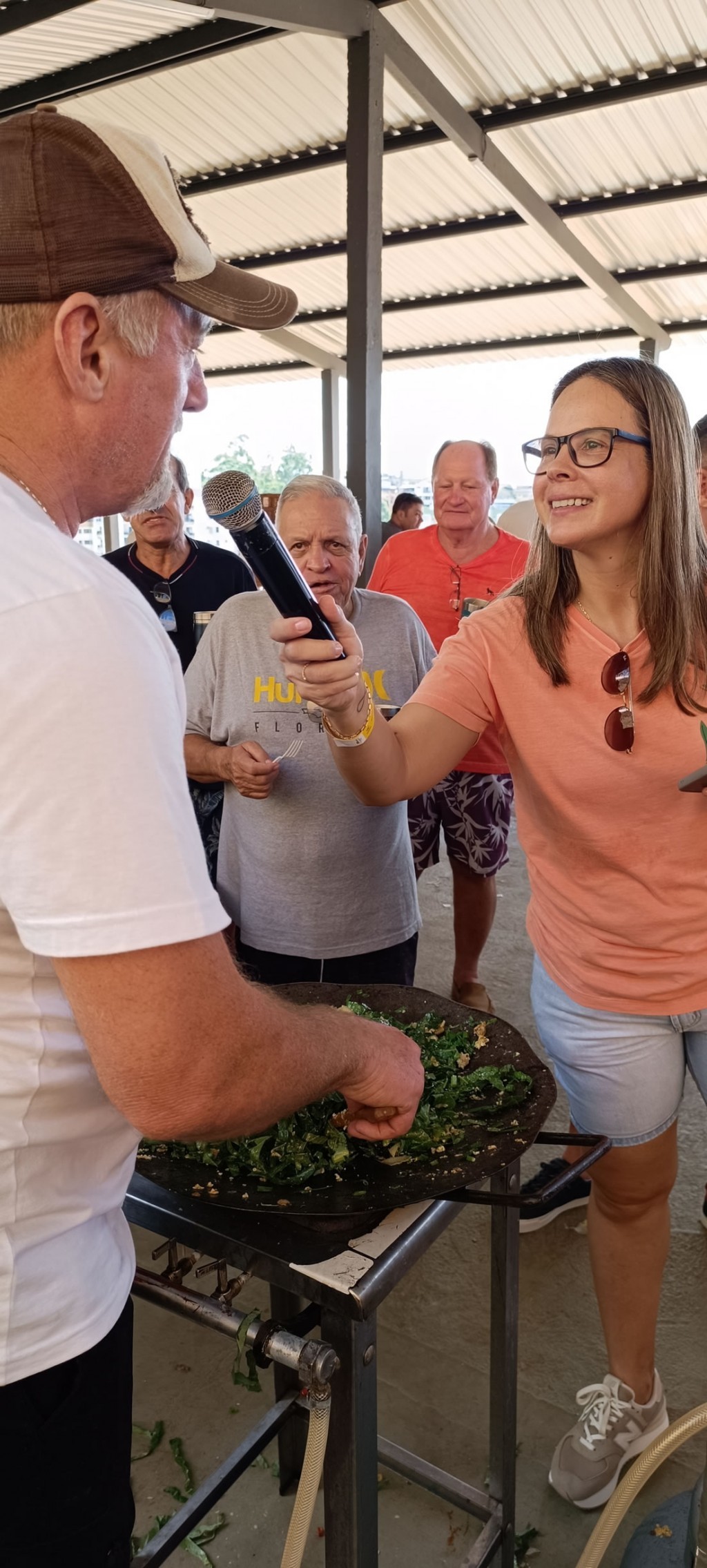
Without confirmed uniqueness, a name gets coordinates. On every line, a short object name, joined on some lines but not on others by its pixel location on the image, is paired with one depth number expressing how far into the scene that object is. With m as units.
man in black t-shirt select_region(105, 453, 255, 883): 3.27
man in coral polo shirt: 3.94
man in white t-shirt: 0.75
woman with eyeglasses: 1.79
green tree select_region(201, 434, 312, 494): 15.22
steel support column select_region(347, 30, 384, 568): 4.74
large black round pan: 1.25
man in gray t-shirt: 2.37
